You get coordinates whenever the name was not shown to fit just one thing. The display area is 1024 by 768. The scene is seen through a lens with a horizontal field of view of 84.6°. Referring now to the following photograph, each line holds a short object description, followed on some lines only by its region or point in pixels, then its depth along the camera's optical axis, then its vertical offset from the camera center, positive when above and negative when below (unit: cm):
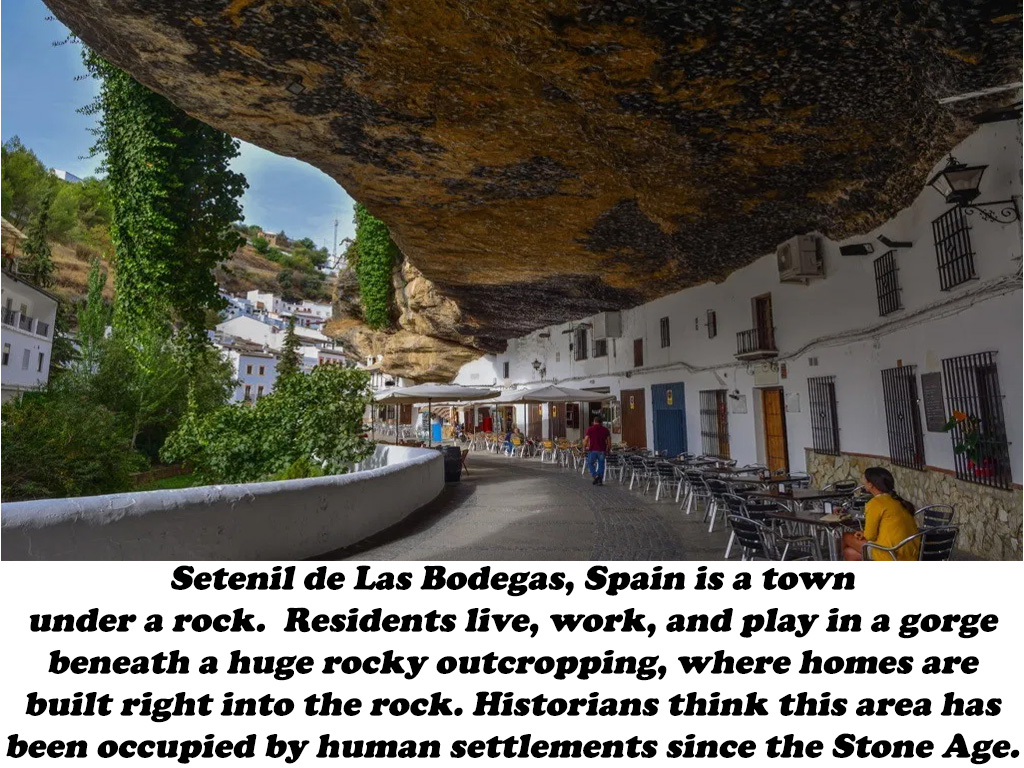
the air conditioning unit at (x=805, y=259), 1011 +337
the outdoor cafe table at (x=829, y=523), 492 -67
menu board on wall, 712 +57
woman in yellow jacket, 422 -54
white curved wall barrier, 372 -61
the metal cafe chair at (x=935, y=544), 432 -77
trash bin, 1333 -43
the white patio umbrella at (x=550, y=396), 1608 +149
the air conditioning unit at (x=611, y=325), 1881 +407
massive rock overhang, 489 +391
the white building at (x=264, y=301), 7962 +2103
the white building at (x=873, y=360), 593 +146
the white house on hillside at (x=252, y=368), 5448 +802
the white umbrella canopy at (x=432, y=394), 1504 +145
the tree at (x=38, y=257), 2994 +1046
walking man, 1256 +3
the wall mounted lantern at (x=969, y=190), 571 +263
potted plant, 613 +0
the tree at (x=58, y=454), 799 -7
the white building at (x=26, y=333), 2448 +546
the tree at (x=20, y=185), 3969 +1921
